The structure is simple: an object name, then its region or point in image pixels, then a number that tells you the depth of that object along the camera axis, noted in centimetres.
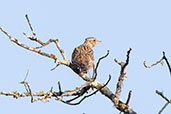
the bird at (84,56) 1815
